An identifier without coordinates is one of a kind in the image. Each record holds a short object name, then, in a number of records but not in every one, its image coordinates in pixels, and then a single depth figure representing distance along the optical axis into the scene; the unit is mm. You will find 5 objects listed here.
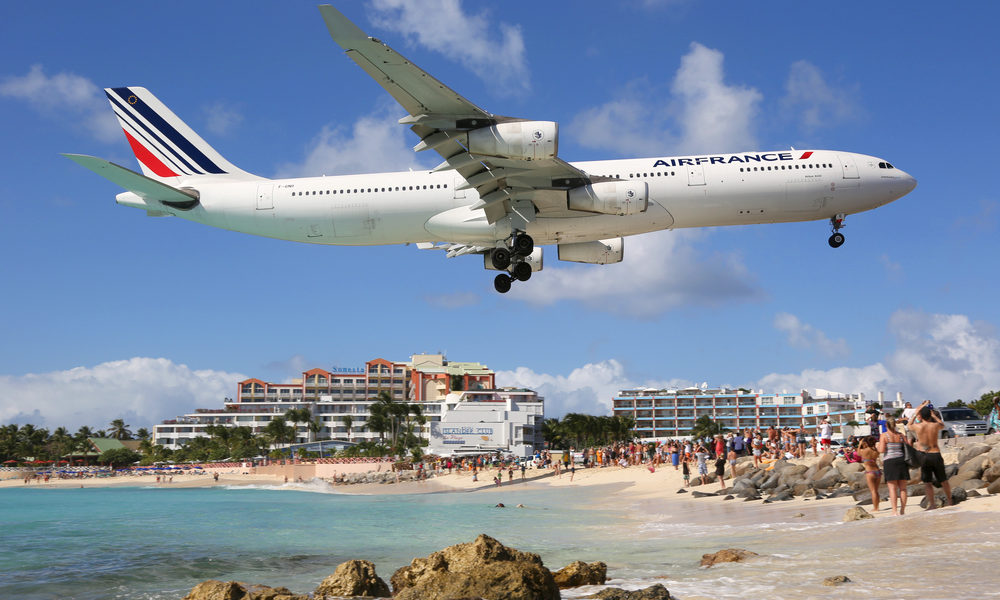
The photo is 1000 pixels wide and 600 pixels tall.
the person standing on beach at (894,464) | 15688
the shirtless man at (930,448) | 15273
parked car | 34812
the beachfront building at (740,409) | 183625
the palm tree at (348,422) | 160375
